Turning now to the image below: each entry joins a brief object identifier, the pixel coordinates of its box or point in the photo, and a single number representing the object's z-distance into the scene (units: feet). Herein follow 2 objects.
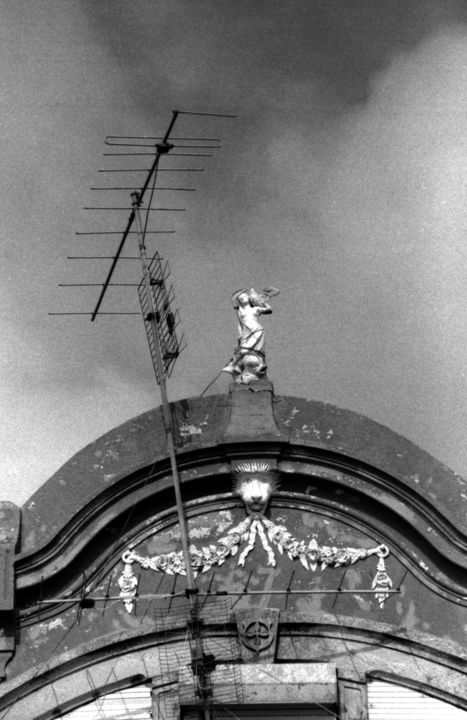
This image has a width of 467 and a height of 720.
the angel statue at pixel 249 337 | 83.10
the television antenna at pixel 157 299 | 82.55
